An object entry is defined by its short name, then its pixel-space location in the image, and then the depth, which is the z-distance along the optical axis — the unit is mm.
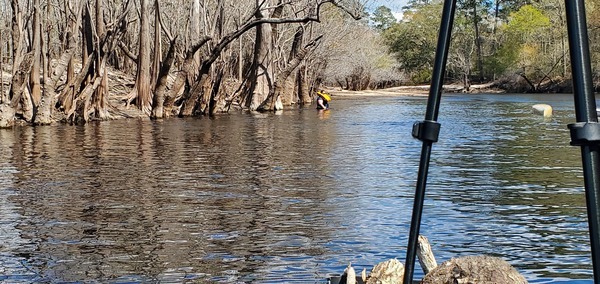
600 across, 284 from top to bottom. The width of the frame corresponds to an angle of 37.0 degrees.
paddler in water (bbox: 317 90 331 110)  40969
